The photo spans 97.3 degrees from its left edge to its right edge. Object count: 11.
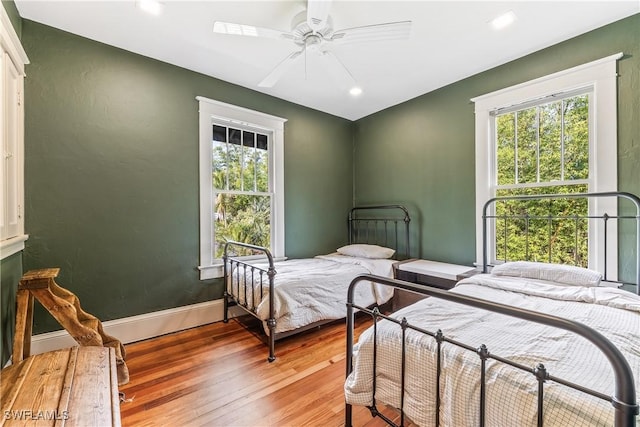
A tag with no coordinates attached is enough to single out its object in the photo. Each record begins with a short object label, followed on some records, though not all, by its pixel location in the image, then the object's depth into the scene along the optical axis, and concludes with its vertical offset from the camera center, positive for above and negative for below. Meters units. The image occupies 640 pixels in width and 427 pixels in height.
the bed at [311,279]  2.34 -0.63
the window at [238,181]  2.99 +0.38
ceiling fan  1.71 +1.19
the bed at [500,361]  0.81 -0.55
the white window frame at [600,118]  2.20 +0.73
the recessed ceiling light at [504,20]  2.09 +1.46
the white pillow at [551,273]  1.93 -0.45
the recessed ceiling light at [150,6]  1.94 +1.45
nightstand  2.75 -0.63
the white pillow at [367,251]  3.49 -0.50
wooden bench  1.04 -0.76
